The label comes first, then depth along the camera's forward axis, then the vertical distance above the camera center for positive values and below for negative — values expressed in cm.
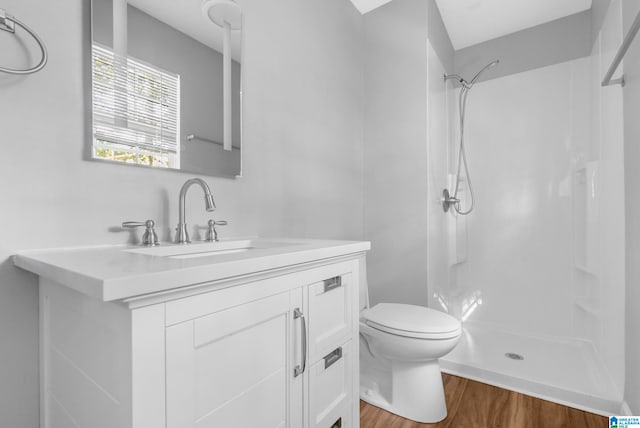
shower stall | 179 -10
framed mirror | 97 +45
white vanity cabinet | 56 -31
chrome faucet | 109 +2
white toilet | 146 -67
